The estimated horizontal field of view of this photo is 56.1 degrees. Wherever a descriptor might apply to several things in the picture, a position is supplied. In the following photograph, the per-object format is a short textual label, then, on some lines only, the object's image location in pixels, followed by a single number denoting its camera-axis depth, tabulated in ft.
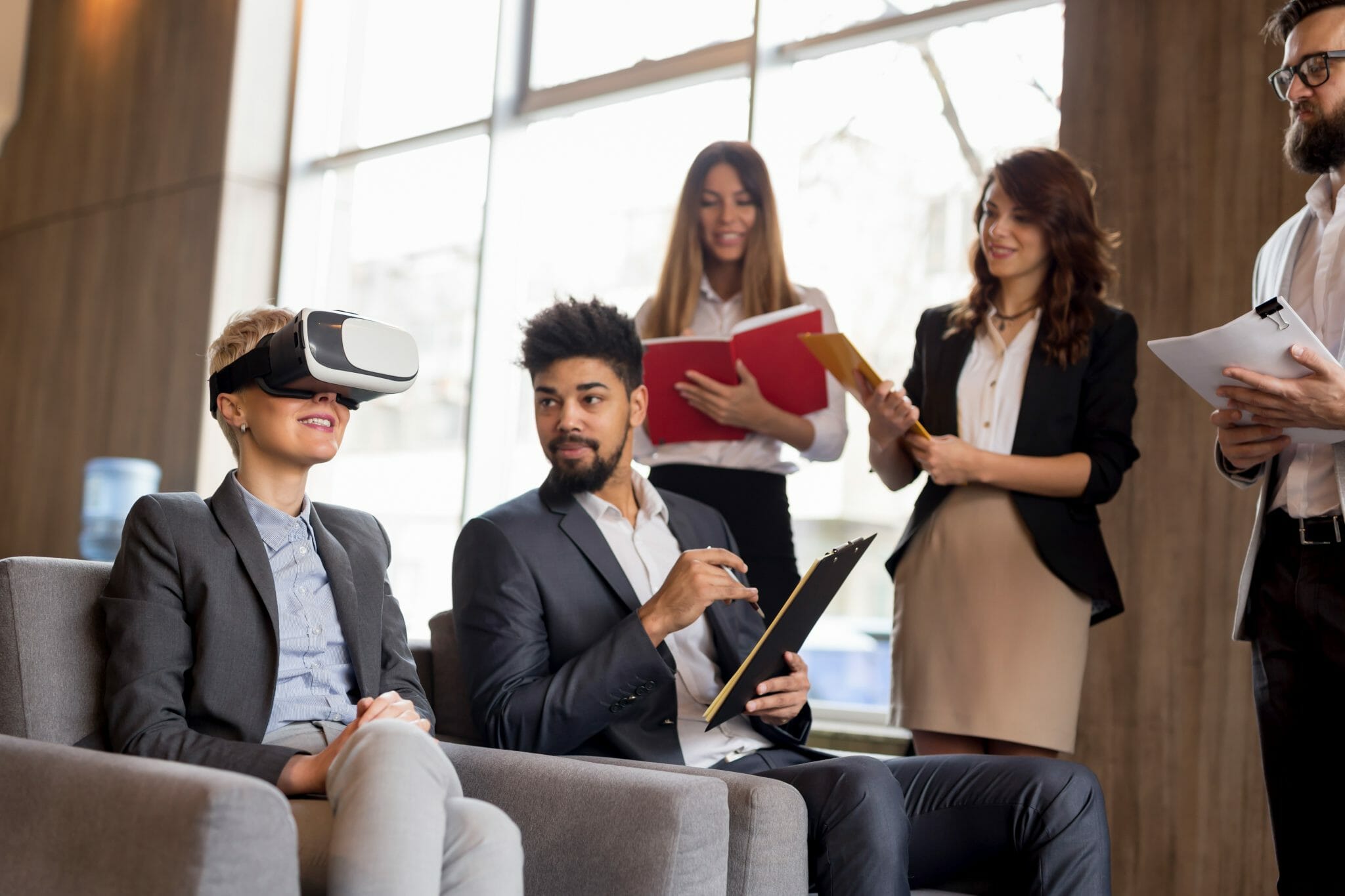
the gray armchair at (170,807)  4.13
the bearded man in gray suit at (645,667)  6.27
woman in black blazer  7.98
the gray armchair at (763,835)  5.46
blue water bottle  20.21
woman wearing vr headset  4.69
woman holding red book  9.47
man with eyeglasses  6.91
